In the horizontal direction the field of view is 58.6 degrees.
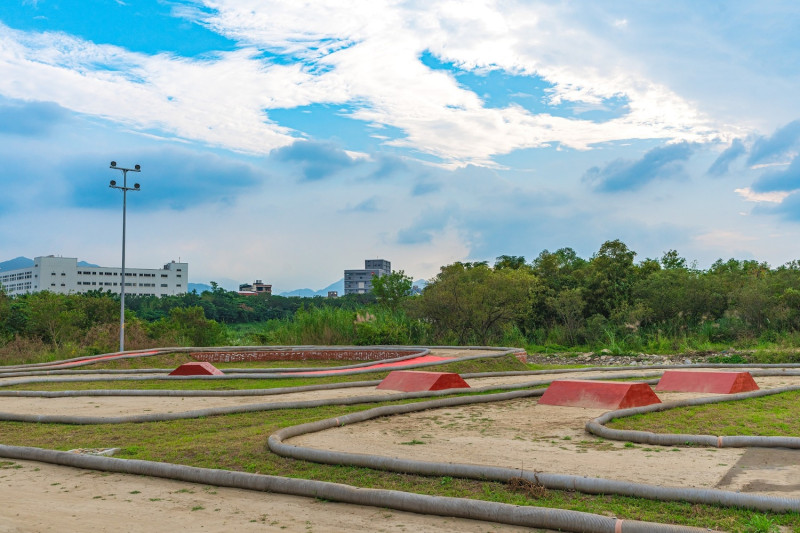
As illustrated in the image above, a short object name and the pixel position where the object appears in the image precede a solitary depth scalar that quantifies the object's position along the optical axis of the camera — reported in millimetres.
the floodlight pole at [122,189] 25500
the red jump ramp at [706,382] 12672
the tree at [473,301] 28531
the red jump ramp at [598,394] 10922
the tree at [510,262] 41000
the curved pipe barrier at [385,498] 4914
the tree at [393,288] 36688
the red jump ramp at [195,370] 17562
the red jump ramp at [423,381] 13266
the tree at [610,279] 32156
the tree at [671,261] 42312
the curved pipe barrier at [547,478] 5262
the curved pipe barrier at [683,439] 7535
